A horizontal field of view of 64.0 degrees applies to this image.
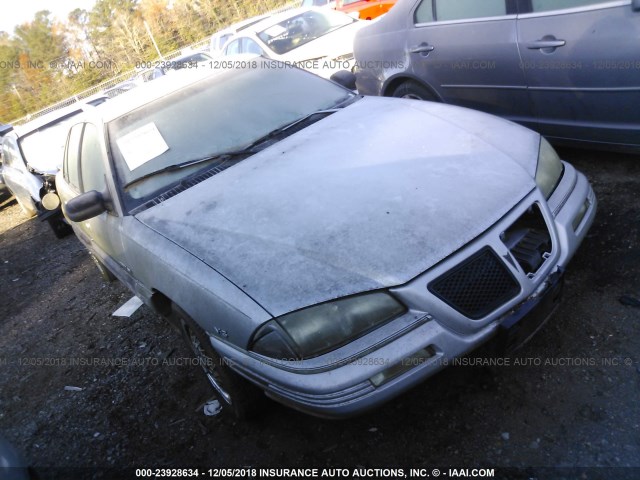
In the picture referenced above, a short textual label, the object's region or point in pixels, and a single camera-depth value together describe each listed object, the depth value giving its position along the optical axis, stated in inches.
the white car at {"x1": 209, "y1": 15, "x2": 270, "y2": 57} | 430.1
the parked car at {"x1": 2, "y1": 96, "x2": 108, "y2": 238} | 265.8
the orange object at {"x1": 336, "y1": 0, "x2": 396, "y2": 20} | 417.9
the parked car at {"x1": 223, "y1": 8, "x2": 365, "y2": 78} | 282.0
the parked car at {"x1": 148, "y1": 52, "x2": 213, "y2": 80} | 448.9
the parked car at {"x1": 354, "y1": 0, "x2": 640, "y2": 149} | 120.6
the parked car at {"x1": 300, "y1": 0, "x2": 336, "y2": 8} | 539.5
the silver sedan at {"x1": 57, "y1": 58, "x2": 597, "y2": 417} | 74.7
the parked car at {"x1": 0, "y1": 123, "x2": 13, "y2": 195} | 401.7
